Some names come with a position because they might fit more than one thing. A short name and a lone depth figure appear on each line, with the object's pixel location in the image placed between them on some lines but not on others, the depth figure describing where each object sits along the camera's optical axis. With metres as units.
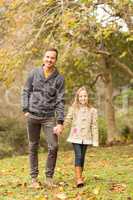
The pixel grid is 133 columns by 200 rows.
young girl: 9.05
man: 8.71
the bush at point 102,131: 22.86
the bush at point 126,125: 24.17
